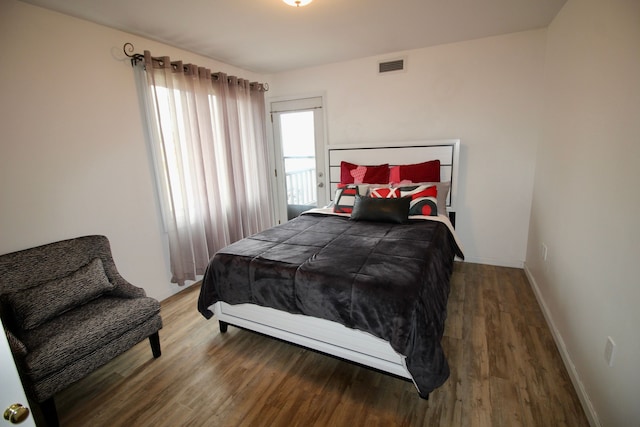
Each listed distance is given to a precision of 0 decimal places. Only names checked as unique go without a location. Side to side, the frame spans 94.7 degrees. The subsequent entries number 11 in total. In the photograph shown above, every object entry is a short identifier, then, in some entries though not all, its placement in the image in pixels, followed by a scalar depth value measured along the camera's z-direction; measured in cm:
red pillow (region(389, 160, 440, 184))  329
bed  158
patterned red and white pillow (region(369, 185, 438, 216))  295
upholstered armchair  155
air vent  343
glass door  412
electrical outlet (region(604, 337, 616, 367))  136
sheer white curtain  281
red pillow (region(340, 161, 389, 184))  349
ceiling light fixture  201
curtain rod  256
